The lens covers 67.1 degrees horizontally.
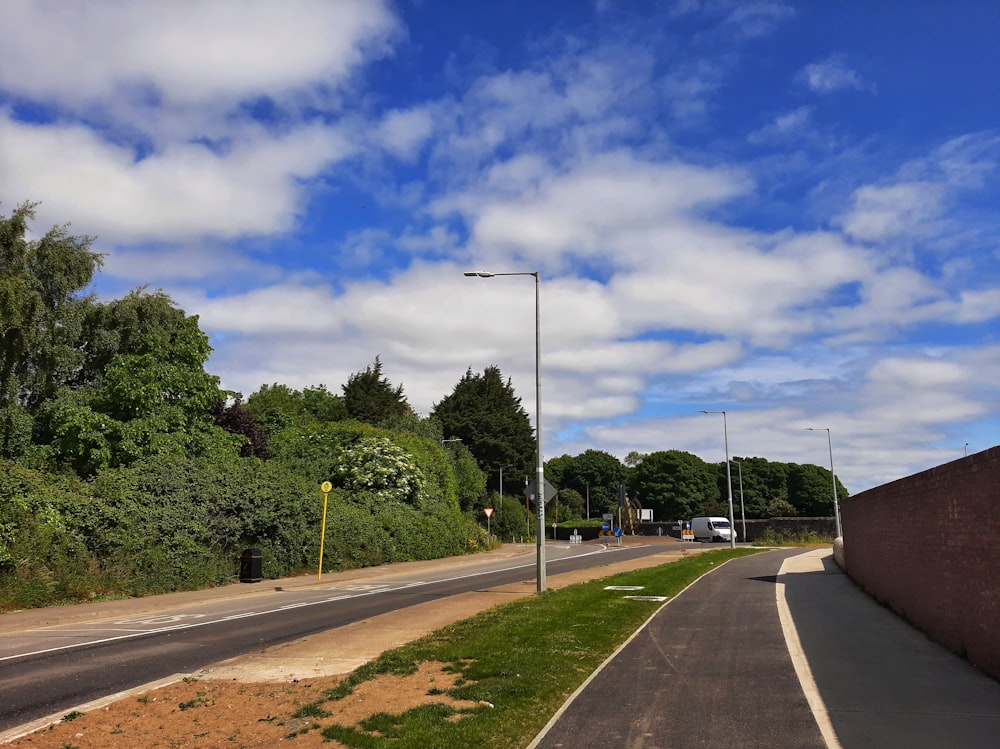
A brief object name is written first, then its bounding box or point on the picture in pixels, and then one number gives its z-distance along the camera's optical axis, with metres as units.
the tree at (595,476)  127.06
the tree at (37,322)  25.80
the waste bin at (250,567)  23.78
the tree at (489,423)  77.06
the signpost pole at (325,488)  24.80
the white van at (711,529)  68.31
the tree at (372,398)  60.34
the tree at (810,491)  115.75
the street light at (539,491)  19.11
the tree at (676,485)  111.88
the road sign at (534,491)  19.20
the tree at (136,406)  26.70
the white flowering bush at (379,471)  37.94
